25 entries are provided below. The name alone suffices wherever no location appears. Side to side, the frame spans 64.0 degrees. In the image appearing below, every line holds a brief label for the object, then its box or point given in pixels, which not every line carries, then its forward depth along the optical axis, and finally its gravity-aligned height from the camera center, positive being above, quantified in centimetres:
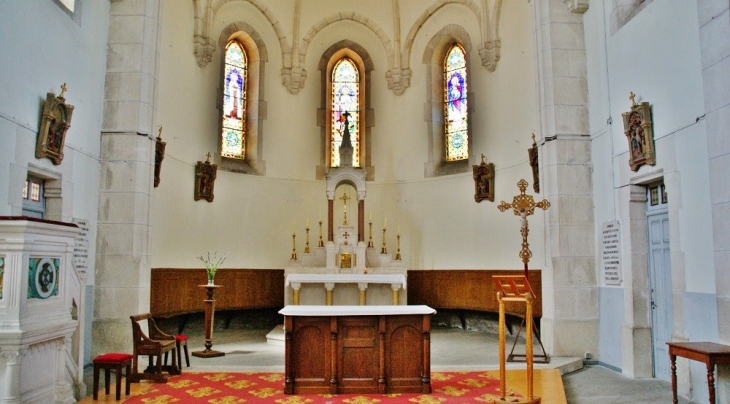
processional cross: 775 +83
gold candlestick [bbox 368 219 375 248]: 1230 +56
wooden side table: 495 -74
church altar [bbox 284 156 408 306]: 1068 +2
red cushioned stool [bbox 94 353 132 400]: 575 -95
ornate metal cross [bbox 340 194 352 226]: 1199 +145
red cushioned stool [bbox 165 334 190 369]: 717 -92
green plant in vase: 1129 +18
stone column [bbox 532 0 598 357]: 859 +129
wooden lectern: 561 -43
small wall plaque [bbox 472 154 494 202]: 1179 +176
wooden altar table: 623 -88
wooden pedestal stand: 854 -86
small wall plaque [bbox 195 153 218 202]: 1128 +171
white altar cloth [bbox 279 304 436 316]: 625 -46
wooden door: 714 -14
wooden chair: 649 -91
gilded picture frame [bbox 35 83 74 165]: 677 +167
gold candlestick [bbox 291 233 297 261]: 1186 +38
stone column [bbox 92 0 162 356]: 825 +136
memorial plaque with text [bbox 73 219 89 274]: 775 +25
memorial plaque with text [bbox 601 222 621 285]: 796 +22
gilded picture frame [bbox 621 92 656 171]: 702 +166
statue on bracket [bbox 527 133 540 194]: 951 +167
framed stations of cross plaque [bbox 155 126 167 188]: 909 +177
